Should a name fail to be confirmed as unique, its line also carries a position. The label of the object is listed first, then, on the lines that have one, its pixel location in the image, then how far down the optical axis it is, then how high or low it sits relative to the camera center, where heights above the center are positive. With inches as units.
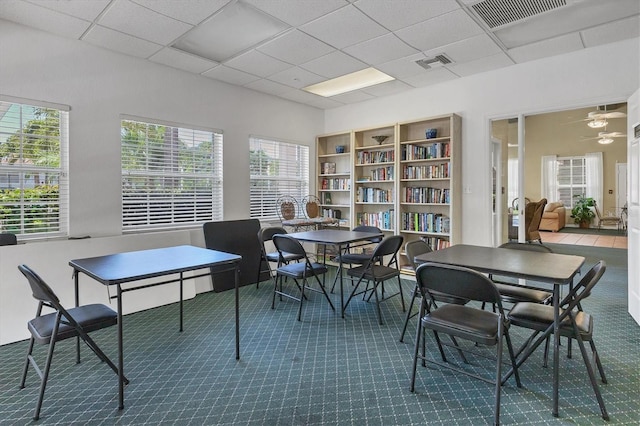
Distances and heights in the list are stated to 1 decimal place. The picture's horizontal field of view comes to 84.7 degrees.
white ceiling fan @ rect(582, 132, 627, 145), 354.0 +75.2
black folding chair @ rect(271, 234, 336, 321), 141.9 -24.7
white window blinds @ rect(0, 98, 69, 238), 131.0 +16.0
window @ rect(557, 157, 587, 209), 451.2 +39.5
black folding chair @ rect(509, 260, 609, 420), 79.7 -27.7
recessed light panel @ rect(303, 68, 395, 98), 197.0 +76.2
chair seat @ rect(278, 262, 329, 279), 143.2 -25.5
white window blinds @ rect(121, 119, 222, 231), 164.8 +17.6
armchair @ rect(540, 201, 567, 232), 415.5 -11.7
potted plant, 438.9 -5.0
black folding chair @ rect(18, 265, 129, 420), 79.5 -27.9
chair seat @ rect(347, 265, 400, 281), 137.9 -25.8
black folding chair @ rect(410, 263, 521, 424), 76.3 -26.6
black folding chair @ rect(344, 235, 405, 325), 136.3 -24.9
